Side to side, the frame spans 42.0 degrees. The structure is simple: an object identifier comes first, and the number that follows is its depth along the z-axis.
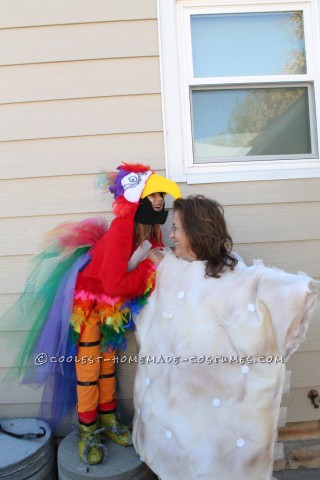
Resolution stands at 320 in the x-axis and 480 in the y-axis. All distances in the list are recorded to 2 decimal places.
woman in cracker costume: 1.93
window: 2.61
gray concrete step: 2.14
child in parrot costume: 2.13
